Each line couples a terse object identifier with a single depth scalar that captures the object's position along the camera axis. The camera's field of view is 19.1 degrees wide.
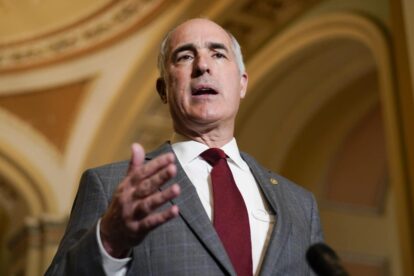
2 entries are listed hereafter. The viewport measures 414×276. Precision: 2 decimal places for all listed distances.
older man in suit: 1.78
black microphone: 1.69
